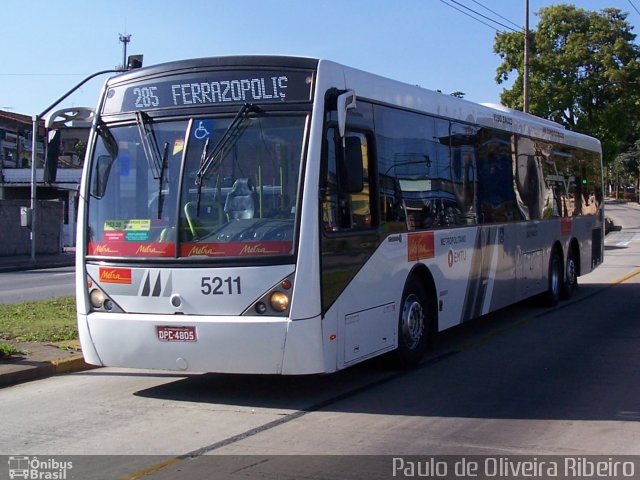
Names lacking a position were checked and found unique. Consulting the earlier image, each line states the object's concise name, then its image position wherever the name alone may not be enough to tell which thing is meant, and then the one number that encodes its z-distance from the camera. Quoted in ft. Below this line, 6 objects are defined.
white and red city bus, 23.43
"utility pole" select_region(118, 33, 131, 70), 156.40
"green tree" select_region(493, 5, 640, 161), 148.25
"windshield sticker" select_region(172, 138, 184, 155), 24.77
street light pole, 76.79
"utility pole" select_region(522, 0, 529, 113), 101.40
